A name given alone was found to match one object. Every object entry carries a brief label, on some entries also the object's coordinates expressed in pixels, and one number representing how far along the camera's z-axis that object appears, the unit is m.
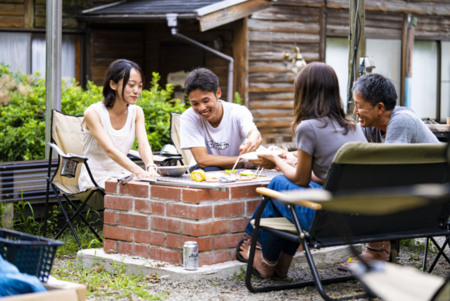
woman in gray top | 4.06
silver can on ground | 4.21
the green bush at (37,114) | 7.46
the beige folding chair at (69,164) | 5.15
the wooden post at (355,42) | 6.54
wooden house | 10.69
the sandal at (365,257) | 4.62
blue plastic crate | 3.08
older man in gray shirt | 4.38
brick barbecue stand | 4.30
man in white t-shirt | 4.99
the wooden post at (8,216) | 5.69
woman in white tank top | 5.29
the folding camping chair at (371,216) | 3.66
